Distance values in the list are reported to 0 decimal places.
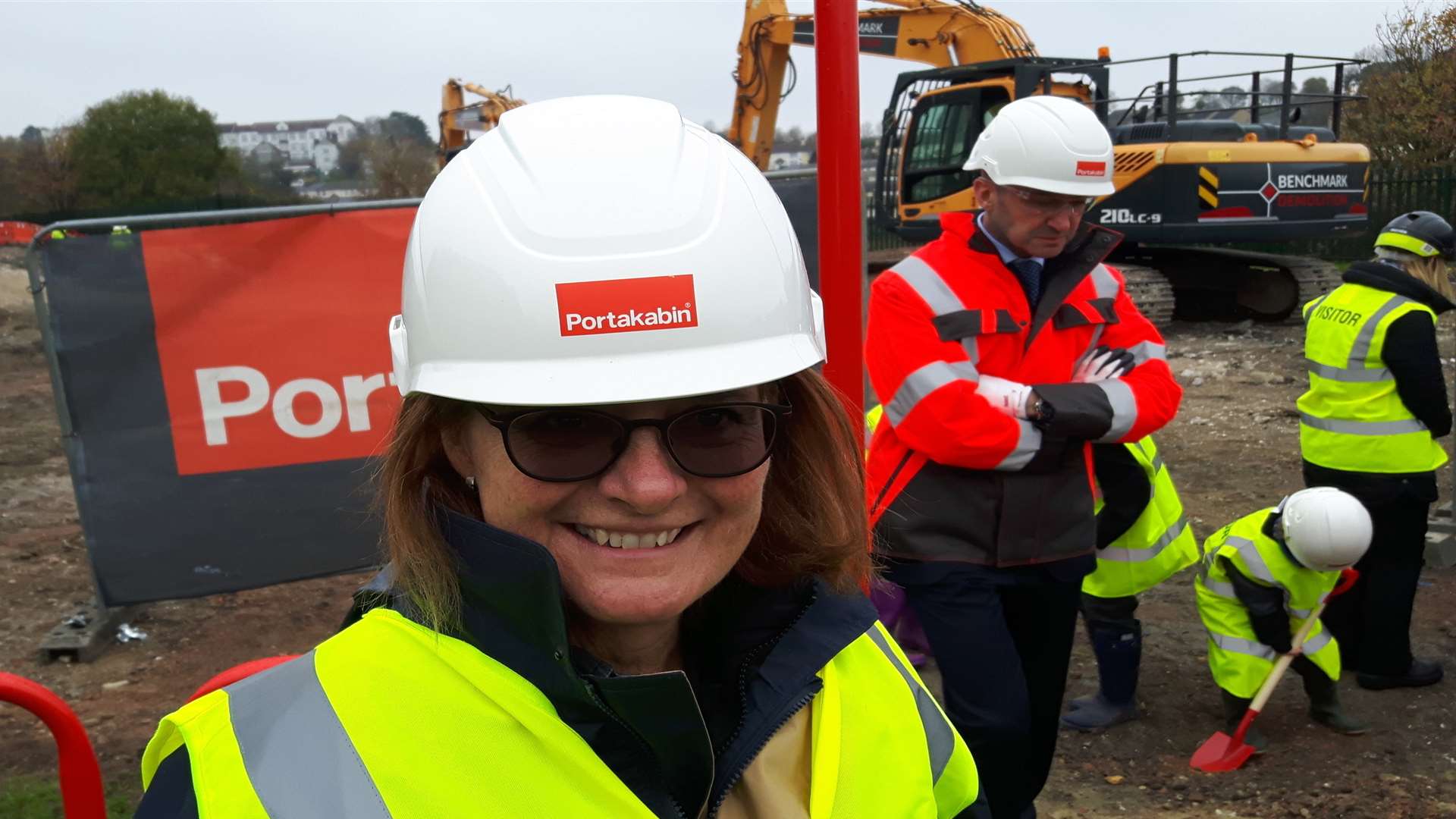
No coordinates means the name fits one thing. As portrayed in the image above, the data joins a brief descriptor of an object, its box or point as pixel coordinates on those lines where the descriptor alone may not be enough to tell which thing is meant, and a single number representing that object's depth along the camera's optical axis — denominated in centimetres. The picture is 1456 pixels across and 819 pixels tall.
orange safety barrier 2983
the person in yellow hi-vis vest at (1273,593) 468
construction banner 553
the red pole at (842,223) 246
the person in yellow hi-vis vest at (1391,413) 528
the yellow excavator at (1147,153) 1448
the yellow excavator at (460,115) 2069
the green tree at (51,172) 2902
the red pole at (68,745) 203
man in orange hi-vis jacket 339
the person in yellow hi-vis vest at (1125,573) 489
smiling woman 121
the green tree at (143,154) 2998
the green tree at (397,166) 2764
